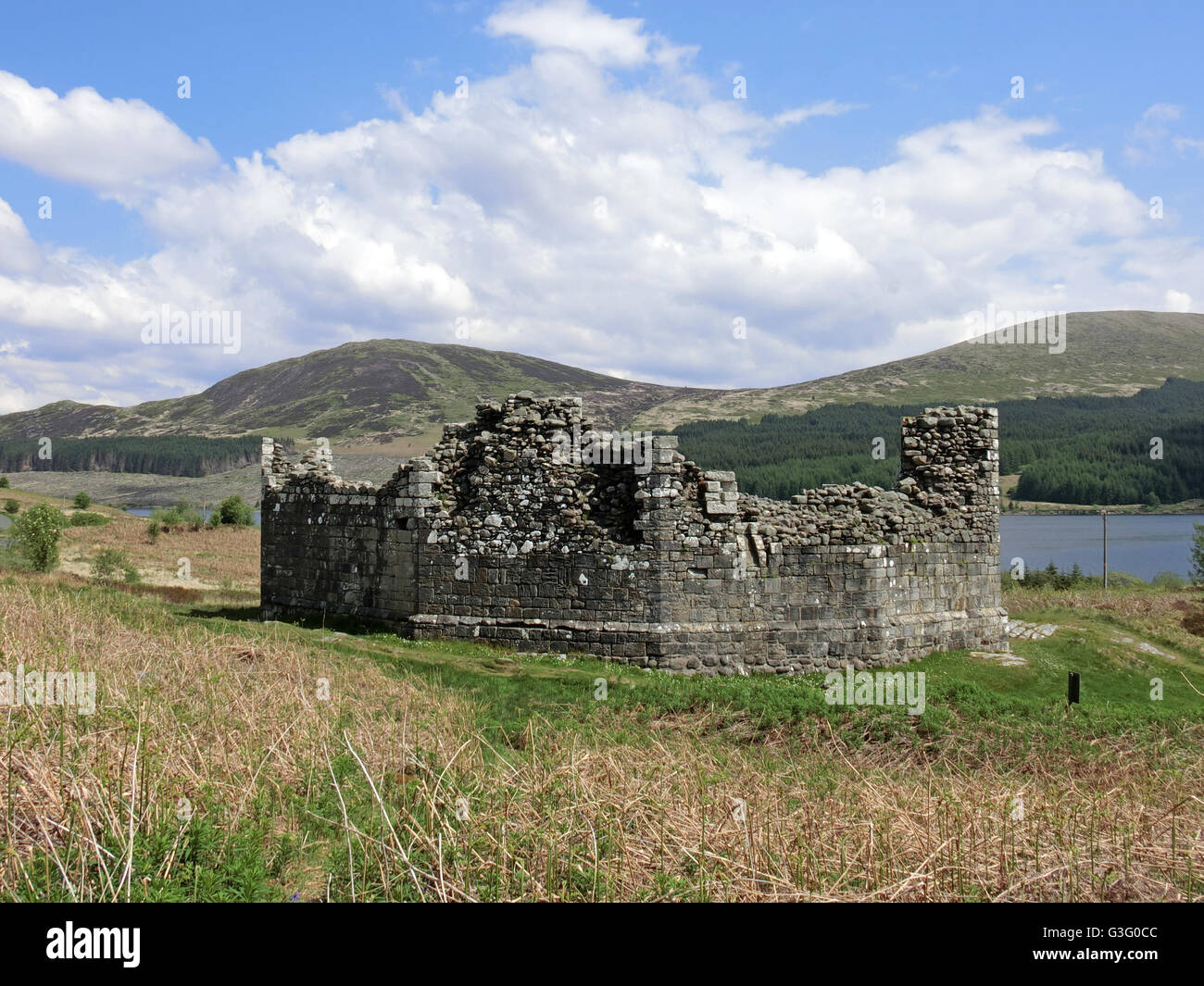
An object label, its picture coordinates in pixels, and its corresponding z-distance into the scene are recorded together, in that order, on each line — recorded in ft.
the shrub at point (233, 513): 218.59
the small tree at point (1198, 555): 188.24
